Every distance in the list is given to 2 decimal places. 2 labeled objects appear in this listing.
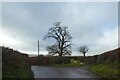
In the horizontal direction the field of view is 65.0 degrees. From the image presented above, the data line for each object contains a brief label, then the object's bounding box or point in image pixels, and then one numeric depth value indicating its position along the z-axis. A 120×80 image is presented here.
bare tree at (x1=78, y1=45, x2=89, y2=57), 25.14
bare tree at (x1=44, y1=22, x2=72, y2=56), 22.81
